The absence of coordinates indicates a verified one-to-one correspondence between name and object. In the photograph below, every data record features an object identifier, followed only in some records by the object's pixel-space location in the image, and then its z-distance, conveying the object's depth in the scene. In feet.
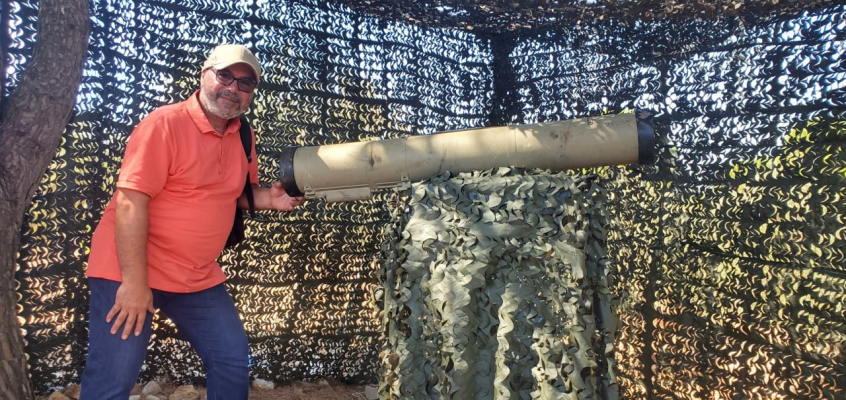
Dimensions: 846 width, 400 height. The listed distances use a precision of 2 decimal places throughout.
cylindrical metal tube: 6.36
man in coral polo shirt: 6.47
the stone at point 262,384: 10.90
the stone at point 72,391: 9.27
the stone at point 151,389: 9.93
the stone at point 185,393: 10.03
